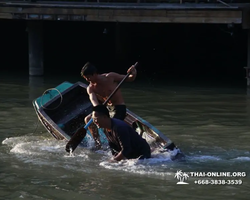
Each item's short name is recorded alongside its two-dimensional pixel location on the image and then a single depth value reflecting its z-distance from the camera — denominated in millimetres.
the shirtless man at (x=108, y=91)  16827
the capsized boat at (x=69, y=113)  17719
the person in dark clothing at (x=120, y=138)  14113
